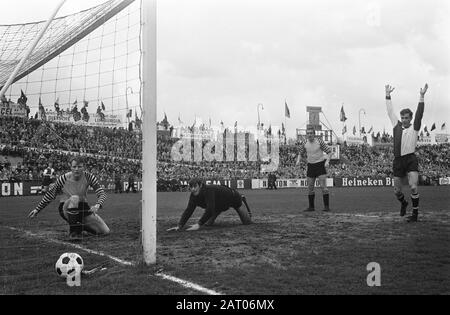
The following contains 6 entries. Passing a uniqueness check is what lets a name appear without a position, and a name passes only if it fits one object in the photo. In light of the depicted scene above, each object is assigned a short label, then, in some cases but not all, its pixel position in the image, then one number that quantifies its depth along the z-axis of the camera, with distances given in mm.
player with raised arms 8305
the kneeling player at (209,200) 7789
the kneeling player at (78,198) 7477
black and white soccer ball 4495
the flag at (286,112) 60800
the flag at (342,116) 64519
